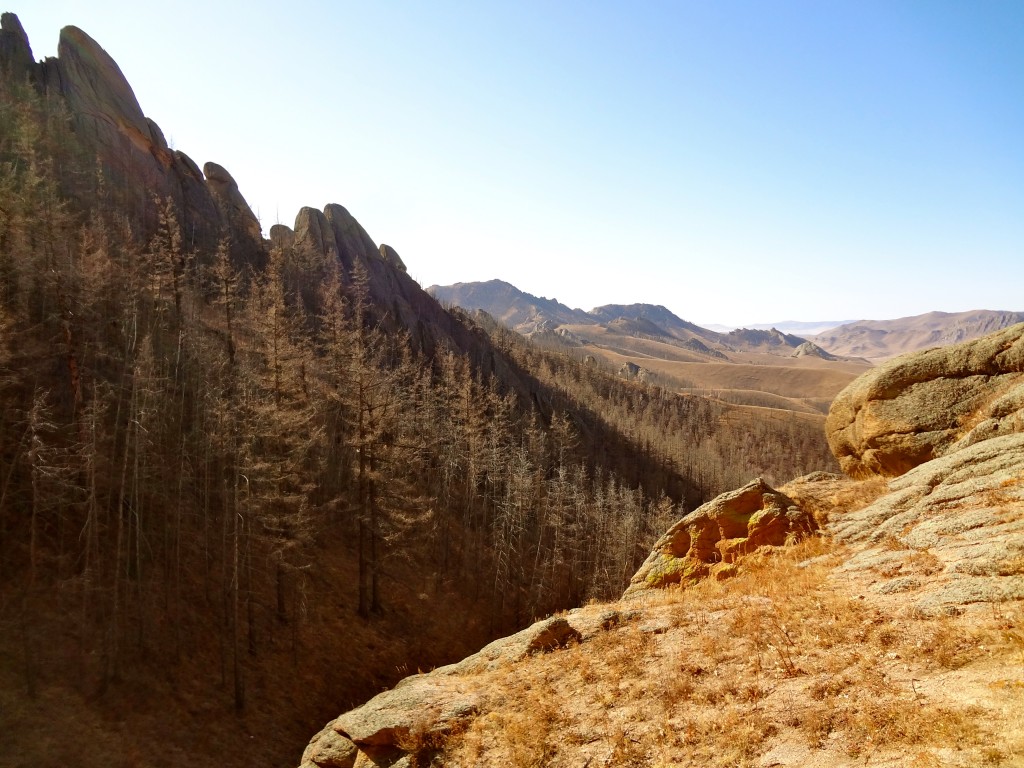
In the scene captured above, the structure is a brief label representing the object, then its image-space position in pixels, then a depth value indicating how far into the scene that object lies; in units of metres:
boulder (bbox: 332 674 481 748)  10.04
